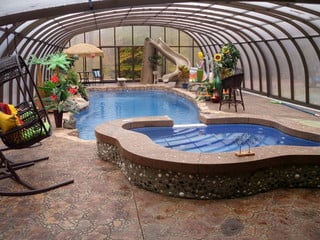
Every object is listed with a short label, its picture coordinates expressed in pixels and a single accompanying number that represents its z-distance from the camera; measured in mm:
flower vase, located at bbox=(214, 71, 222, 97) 11469
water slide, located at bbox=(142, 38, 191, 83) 19109
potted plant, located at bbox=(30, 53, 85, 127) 8211
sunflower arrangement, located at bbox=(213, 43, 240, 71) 11072
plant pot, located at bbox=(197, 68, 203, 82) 15125
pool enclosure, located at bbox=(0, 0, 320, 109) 5328
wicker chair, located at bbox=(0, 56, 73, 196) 4679
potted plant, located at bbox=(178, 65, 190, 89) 18250
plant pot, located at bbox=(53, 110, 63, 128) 8297
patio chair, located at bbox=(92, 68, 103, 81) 20969
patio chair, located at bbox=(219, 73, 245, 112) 10273
